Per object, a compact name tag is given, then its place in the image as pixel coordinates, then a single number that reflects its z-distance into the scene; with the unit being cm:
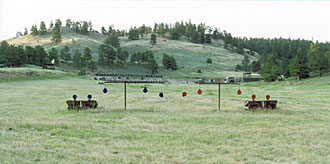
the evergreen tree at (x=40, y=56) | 8881
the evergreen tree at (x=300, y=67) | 6456
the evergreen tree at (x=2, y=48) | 8362
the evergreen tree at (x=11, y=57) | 7900
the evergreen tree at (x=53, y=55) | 9544
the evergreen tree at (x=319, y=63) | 6819
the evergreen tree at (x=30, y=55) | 8744
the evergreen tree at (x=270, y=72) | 6819
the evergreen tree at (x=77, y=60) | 9506
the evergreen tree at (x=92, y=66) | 9512
